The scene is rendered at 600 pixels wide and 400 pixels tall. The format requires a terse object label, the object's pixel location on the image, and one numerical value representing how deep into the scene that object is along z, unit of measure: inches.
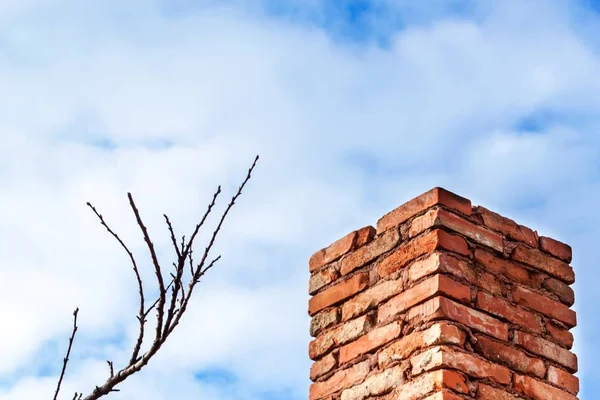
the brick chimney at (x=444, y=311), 229.6
